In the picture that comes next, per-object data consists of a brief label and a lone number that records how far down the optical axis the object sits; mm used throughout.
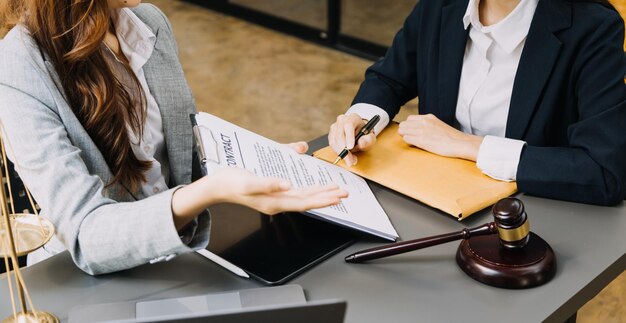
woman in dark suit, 1406
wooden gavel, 1162
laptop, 1100
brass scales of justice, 1030
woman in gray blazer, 1164
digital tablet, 1210
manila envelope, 1363
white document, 1256
